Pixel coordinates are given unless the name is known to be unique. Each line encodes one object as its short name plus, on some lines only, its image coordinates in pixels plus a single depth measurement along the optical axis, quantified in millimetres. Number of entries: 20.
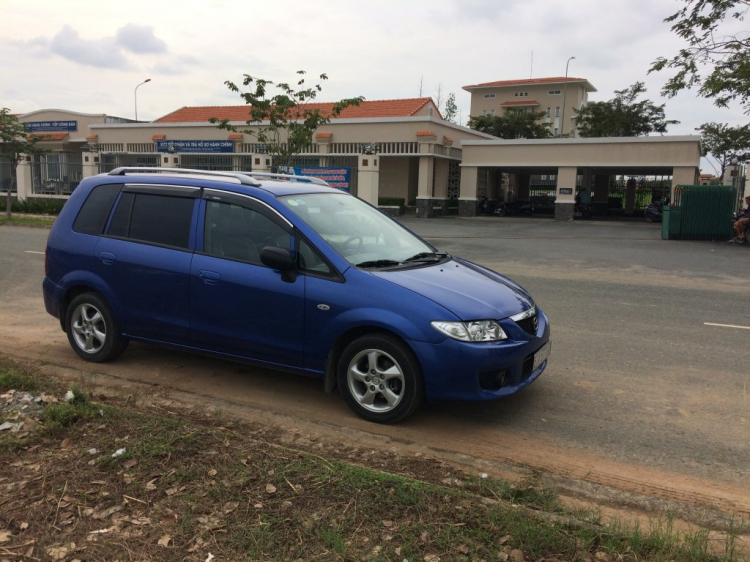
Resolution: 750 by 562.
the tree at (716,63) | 18016
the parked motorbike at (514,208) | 35938
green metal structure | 19328
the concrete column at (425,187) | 30828
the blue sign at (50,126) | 37562
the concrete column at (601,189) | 40062
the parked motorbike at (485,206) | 35344
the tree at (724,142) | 48372
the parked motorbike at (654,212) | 30219
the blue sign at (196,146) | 33125
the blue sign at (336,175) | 23469
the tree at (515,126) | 50219
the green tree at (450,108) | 77438
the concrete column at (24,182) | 33394
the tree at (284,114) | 16906
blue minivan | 4312
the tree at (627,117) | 46219
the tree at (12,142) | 24003
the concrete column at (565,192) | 31141
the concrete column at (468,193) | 33188
